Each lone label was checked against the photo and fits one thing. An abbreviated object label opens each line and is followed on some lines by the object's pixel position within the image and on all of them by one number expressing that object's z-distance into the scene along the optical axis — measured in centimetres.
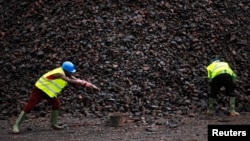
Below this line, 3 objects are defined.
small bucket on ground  1587
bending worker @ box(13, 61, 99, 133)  1515
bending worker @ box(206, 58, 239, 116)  1783
